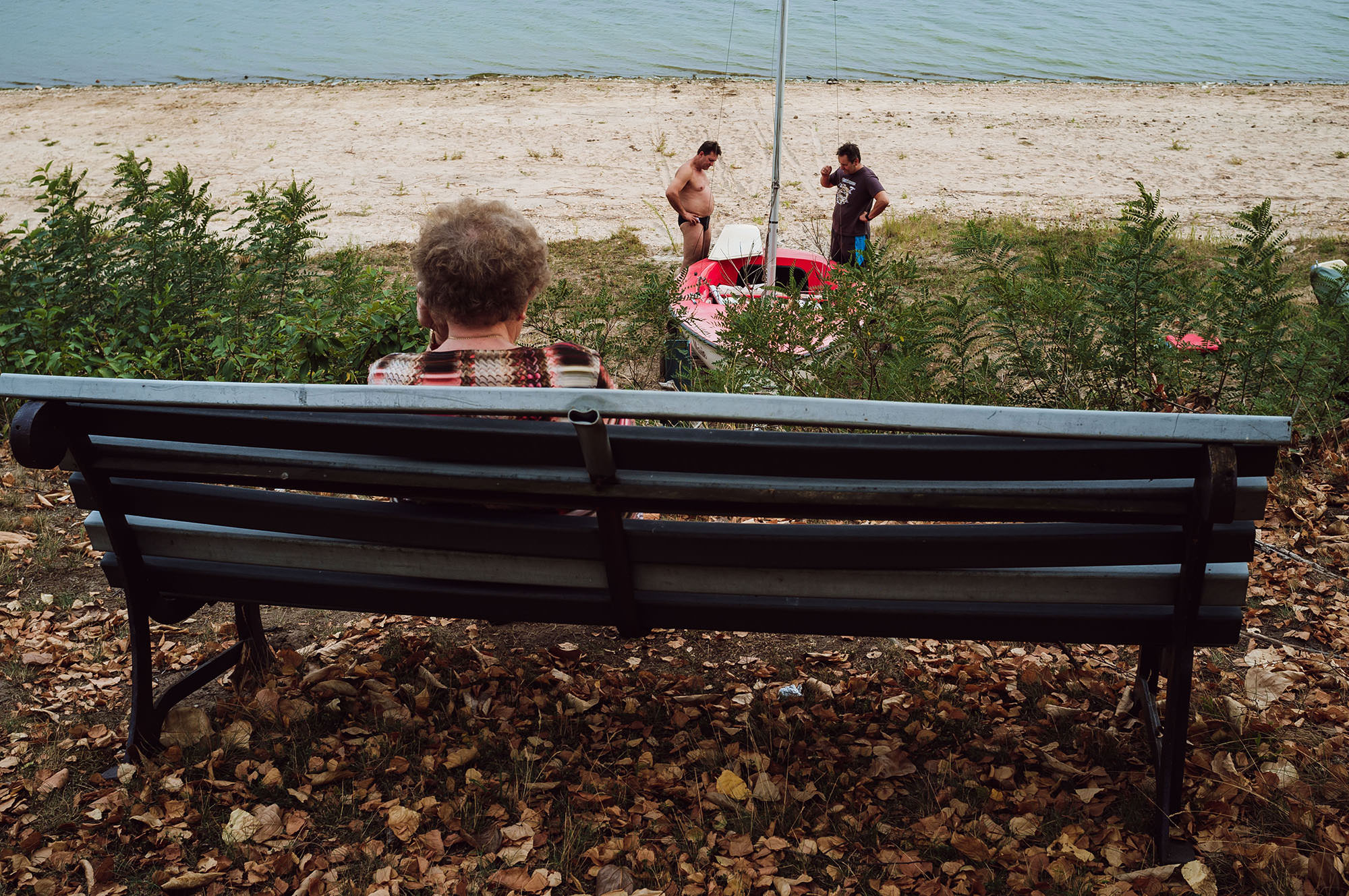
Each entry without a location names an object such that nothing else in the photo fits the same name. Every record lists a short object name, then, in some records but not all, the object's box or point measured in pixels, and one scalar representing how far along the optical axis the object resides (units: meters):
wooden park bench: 1.86
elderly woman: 2.56
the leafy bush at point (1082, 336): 4.55
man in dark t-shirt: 11.32
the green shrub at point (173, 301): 6.08
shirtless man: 12.52
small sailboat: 7.21
